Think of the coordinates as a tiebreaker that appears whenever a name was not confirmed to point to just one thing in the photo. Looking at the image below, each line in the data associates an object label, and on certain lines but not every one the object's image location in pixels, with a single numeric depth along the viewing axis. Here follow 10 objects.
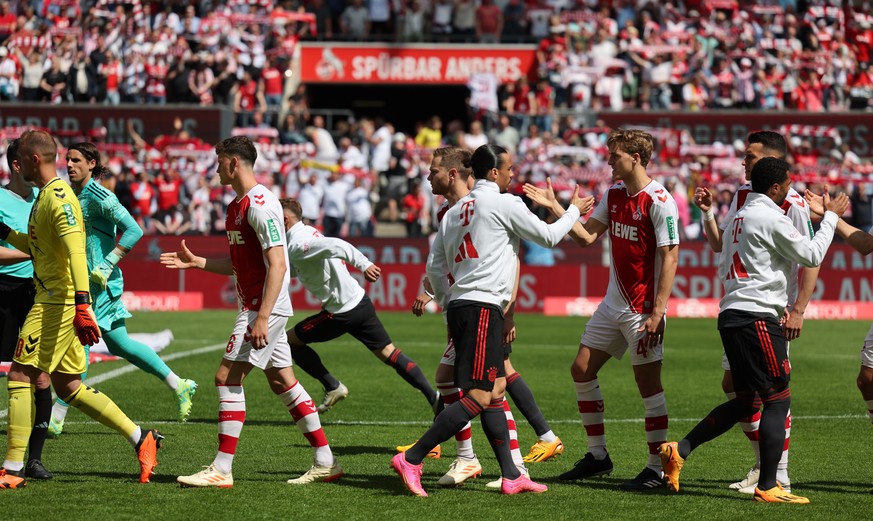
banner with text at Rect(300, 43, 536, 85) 65.56
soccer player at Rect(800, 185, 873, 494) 15.45
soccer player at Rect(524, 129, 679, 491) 15.32
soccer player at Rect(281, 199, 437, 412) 20.25
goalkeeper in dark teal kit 19.03
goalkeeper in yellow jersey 14.78
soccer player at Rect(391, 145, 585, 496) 14.62
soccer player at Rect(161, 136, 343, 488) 14.80
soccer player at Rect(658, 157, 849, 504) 14.54
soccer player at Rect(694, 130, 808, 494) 15.37
